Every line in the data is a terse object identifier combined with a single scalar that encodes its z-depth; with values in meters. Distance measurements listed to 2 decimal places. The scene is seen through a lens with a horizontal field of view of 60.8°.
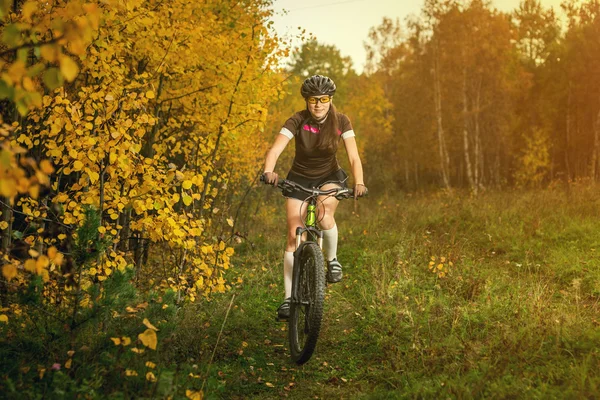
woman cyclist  4.90
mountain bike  4.30
